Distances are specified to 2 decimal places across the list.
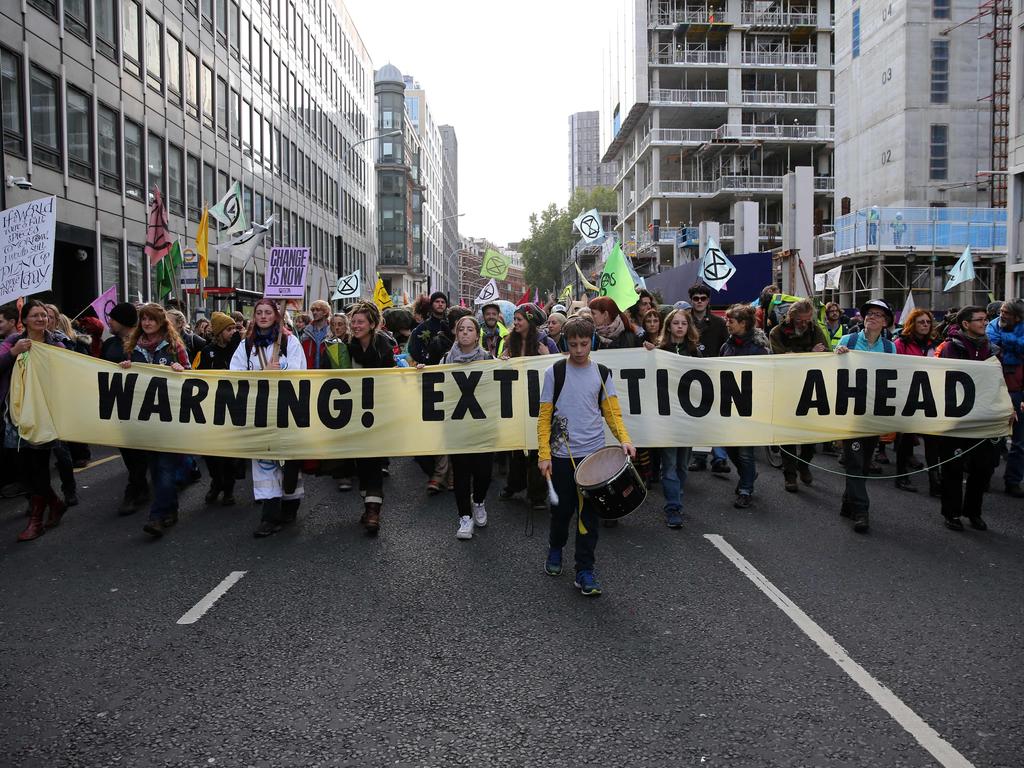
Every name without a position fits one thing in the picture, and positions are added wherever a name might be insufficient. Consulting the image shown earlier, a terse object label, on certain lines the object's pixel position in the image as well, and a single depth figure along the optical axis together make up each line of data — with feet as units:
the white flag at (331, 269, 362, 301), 83.66
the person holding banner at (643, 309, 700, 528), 24.23
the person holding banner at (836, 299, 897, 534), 23.70
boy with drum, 17.94
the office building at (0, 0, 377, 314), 70.74
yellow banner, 24.40
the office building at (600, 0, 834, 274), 200.64
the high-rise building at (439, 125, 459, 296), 497.46
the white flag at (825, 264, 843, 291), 90.46
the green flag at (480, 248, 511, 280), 76.34
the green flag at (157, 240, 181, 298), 63.36
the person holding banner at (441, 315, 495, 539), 23.17
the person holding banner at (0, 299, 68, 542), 23.31
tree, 372.58
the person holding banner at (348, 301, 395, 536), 23.57
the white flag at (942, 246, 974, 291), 64.80
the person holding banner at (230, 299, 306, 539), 23.69
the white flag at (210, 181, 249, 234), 70.54
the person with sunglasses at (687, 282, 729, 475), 30.22
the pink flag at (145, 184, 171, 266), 64.95
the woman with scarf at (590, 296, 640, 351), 28.48
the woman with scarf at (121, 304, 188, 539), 23.53
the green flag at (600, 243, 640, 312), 37.52
